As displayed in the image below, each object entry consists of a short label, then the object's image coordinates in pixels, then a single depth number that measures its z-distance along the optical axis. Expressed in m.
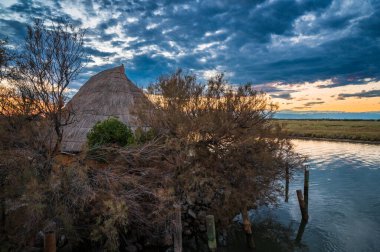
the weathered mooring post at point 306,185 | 18.56
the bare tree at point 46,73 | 11.94
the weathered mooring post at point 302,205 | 17.20
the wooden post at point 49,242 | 8.33
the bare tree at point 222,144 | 14.25
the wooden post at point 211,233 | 10.98
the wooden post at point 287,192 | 20.78
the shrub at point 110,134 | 16.10
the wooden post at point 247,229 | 14.03
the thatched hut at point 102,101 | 19.84
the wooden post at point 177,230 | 11.71
